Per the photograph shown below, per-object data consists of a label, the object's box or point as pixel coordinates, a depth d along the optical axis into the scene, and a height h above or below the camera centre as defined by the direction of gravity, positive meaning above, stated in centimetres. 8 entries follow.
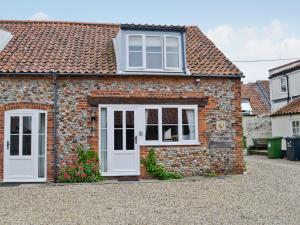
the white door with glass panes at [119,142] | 1336 -31
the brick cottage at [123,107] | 1298 +100
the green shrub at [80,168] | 1279 -123
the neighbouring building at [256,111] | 2902 +185
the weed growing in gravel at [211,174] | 1370 -157
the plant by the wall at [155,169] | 1341 -133
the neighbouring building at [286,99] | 2208 +247
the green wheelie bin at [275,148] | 2156 -93
